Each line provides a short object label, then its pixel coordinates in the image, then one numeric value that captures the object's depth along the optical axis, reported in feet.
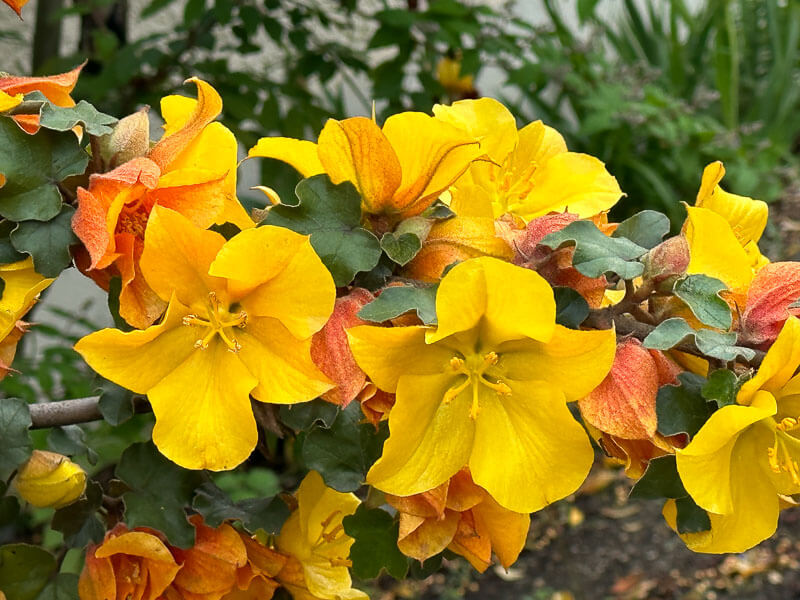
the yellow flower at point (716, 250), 1.48
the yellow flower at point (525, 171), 1.74
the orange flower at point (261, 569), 1.77
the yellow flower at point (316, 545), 1.81
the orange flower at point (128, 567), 1.63
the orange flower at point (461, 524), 1.48
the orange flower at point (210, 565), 1.66
